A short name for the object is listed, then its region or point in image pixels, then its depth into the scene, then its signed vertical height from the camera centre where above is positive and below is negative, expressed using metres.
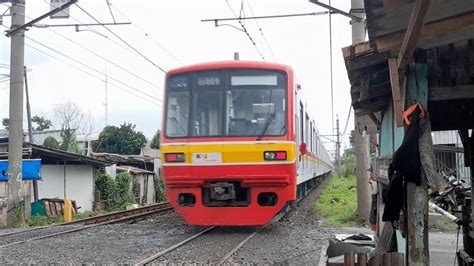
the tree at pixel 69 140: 33.88 +0.63
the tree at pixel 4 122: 51.21 +2.73
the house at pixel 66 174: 18.89 -1.04
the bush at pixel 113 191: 22.48 -1.94
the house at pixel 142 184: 25.89 -1.93
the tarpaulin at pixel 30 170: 15.30 -0.63
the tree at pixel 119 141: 42.12 +0.57
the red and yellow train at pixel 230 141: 9.20 +0.10
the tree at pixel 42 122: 54.38 +2.80
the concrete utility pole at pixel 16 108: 13.69 +1.10
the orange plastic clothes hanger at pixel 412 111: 3.69 +0.24
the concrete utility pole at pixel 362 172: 11.11 -0.58
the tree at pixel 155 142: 44.99 +0.49
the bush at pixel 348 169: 42.68 -1.99
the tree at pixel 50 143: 35.47 +0.39
